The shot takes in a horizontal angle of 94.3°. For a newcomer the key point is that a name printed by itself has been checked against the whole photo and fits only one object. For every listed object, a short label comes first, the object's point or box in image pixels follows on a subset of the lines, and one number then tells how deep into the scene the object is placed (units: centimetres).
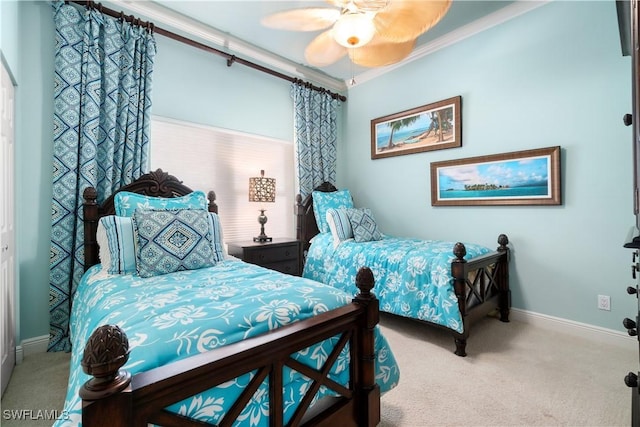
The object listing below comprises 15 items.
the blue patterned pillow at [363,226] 322
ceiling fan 185
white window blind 294
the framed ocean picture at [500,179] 268
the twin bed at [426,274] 227
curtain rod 239
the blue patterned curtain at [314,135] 387
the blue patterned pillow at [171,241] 178
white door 170
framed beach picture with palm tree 331
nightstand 298
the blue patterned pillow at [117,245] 186
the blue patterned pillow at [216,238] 222
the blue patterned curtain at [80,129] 223
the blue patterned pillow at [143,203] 221
